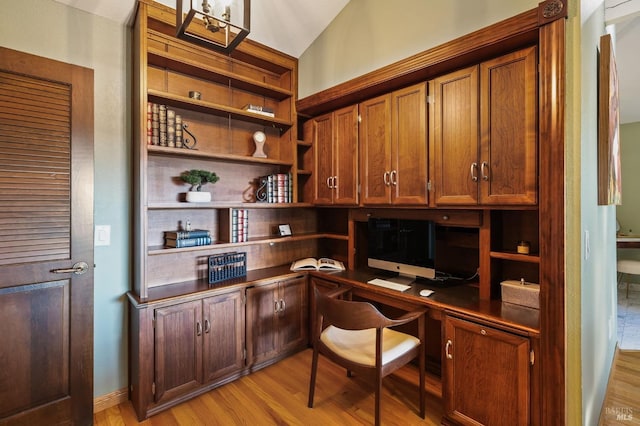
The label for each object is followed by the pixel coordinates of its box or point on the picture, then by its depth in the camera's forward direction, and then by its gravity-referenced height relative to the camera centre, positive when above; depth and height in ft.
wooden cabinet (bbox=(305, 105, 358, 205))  8.83 +1.73
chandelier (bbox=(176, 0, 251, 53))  4.16 +2.74
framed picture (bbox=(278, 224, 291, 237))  10.01 -0.55
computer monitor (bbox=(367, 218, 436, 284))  7.70 -0.92
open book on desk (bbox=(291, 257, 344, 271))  9.50 -1.62
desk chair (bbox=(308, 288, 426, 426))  5.78 -2.80
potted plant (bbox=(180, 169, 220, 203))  7.61 +0.82
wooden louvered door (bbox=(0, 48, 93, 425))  5.69 -0.51
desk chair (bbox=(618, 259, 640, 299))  14.43 -2.62
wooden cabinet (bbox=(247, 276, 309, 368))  8.29 -3.02
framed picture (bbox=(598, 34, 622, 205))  6.32 +1.93
